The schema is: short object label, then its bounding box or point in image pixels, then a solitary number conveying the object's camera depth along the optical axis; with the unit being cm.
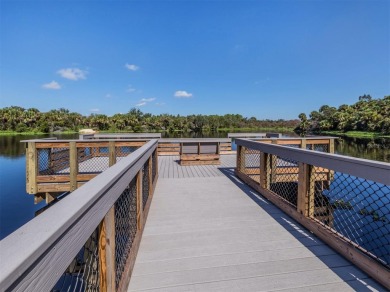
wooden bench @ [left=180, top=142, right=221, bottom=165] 692
